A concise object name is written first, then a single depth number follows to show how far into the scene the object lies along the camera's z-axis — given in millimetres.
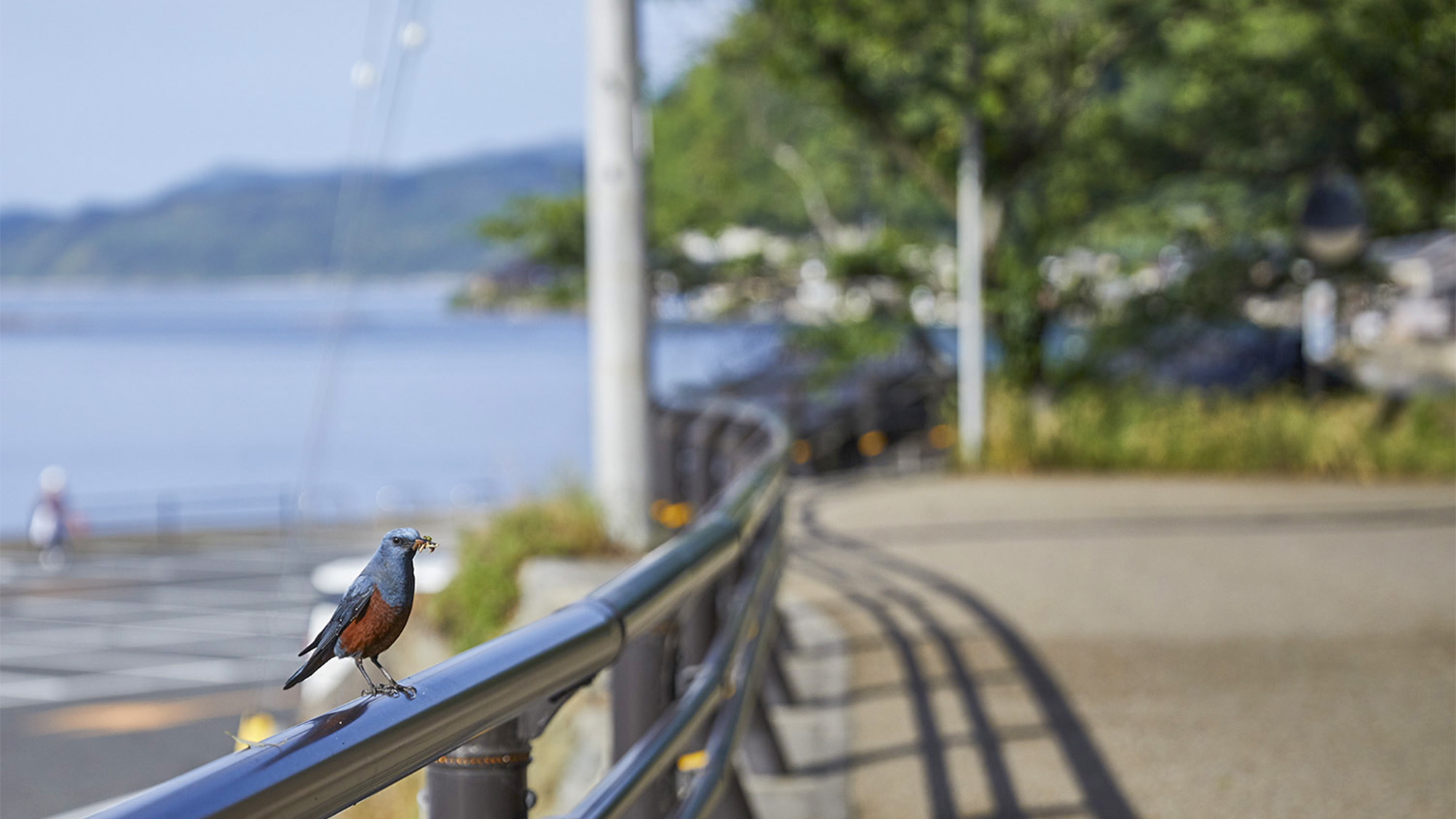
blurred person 35719
